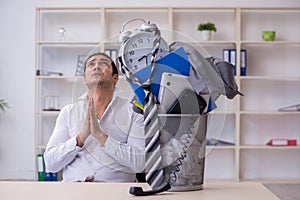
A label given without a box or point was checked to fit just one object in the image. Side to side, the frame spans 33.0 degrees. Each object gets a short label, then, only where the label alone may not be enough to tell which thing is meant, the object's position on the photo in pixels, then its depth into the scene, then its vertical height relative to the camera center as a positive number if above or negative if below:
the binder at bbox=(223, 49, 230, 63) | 5.27 +0.42
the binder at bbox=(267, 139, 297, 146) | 5.32 -0.51
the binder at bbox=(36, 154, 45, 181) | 5.22 -0.76
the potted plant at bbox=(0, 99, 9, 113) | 5.45 -0.12
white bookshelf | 5.52 +0.32
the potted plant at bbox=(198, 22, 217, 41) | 5.27 +0.67
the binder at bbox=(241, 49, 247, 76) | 5.31 +0.35
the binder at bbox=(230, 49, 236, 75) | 5.27 +0.40
